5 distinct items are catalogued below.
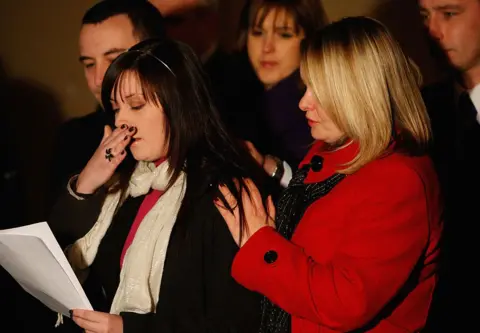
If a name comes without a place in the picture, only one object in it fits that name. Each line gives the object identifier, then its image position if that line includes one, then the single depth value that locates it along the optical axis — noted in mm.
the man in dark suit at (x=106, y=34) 4642
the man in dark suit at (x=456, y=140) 4361
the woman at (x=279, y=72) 4718
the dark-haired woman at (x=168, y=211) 4189
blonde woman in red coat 3991
